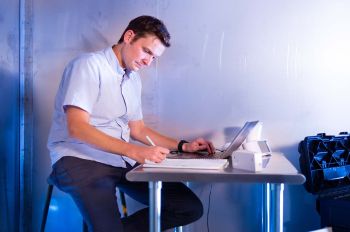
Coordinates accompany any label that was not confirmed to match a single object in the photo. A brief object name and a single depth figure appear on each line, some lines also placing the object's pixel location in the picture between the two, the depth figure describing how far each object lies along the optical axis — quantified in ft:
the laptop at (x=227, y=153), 4.42
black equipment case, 4.78
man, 3.88
